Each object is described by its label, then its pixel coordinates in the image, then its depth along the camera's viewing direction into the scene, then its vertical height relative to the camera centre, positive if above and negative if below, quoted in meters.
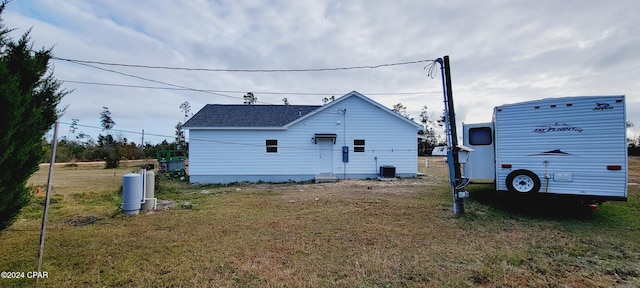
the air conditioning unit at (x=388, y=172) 14.65 -1.10
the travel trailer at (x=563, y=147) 6.21 +0.14
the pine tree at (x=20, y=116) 3.28 +0.44
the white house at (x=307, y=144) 14.35 +0.36
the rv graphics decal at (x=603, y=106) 6.24 +1.09
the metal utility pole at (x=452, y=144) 7.07 +0.22
